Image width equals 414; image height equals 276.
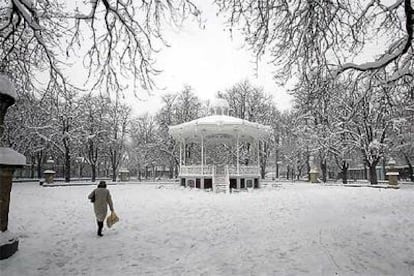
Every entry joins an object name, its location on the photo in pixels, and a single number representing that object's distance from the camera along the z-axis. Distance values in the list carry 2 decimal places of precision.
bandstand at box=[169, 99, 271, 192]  20.30
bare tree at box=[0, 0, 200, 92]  6.02
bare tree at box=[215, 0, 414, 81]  5.63
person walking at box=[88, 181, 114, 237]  7.75
